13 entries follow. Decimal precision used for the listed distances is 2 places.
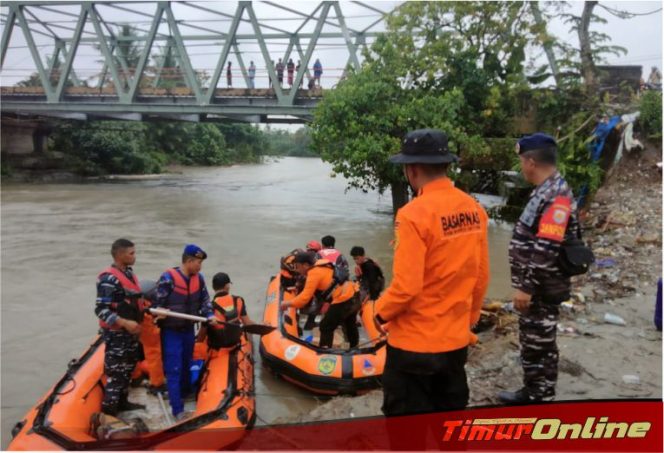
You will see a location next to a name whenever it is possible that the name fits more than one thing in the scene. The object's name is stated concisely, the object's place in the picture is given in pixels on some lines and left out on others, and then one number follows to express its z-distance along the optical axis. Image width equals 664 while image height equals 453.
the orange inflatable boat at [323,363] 5.22
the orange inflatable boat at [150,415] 3.73
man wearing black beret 2.77
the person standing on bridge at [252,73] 20.66
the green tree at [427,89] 12.52
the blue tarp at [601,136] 11.16
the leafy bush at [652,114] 10.39
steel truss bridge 20.03
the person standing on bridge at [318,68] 22.54
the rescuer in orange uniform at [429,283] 2.18
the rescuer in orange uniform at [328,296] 5.47
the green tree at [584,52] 13.37
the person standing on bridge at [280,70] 22.00
